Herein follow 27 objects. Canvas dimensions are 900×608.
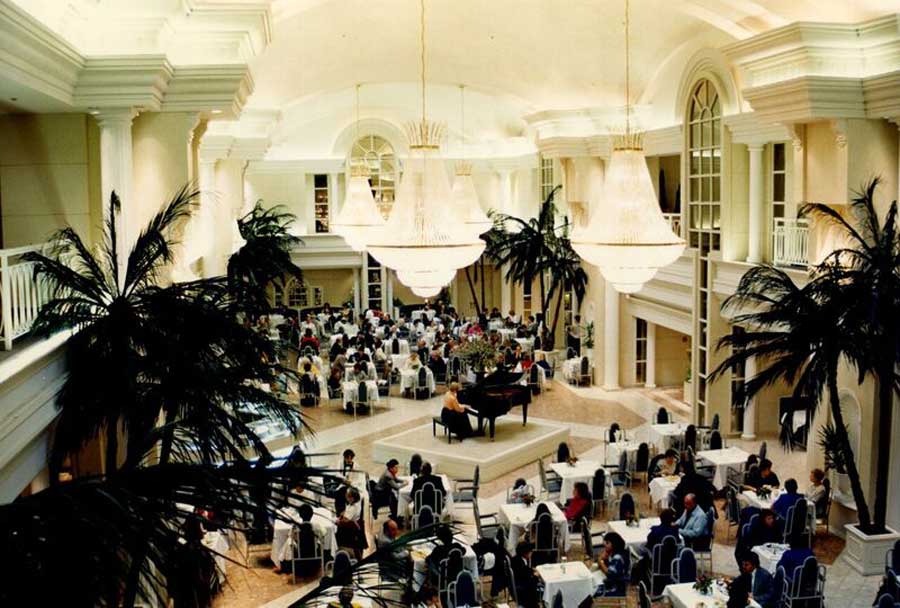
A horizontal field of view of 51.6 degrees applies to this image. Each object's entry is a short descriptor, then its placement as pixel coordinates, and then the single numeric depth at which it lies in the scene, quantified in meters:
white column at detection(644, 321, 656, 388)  22.30
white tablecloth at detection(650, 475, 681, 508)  12.77
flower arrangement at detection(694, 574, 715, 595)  9.14
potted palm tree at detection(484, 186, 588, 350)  23.88
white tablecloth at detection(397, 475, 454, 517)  12.98
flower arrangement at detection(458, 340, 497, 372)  18.67
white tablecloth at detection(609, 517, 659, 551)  10.97
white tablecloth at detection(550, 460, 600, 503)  13.59
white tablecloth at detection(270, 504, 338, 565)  11.54
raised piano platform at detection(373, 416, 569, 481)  15.77
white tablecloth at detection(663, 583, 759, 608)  8.98
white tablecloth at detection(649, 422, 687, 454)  15.93
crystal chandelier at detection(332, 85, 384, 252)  14.61
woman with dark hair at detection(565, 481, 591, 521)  12.18
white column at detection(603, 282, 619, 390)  22.30
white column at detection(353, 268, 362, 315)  33.31
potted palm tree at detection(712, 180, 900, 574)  10.12
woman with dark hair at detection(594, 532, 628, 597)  9.74
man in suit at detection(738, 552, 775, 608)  9.37
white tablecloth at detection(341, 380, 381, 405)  20.05
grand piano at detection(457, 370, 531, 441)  16.84
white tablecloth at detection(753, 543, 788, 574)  10.29
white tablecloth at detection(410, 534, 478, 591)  10.44
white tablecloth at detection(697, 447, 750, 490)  14.05
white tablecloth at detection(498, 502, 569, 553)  11.76
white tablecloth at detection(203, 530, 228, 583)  10.96
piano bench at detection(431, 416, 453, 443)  16.67
